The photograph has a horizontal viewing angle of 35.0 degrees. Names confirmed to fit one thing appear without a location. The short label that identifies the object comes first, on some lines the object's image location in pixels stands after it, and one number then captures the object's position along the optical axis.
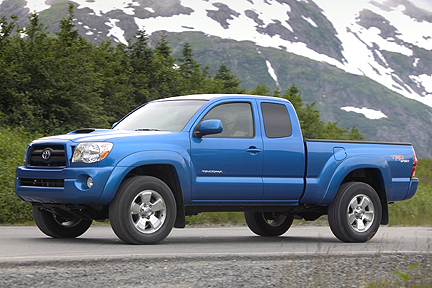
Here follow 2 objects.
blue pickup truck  8.02
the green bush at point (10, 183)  12.89
